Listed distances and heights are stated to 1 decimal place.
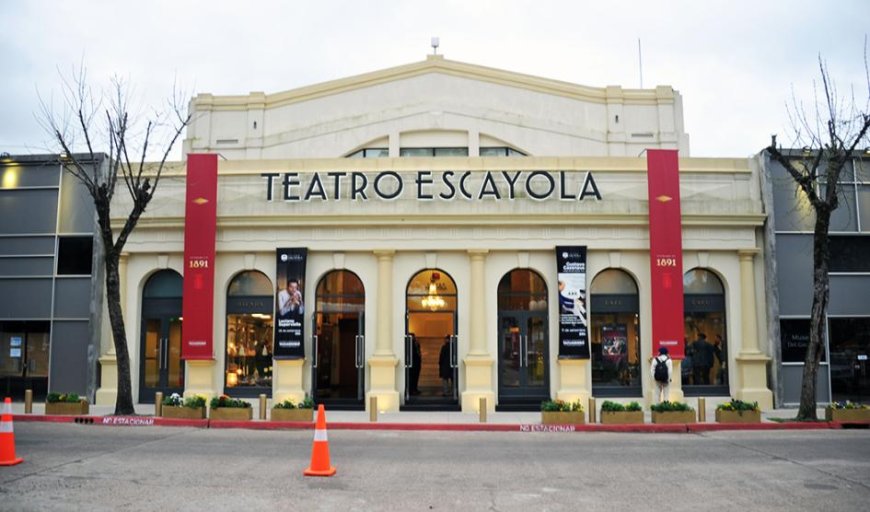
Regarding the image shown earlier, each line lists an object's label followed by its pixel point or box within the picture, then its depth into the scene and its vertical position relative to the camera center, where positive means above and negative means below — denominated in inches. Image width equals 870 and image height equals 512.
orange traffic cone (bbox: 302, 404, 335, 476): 423.2 -67.1
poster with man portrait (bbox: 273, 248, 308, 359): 829.2 +35.8
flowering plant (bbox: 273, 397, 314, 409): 690.8 -63.2
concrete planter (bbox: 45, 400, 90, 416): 730.2 -70.0
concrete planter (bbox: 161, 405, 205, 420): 697.6 -71.4
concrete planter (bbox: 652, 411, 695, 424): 677.3 -72.4
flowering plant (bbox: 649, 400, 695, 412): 679.7 -63.7
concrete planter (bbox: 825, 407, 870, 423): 682.2 -71.4
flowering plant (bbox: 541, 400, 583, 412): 681.0 -63.1
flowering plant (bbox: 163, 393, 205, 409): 700.7 -61.3
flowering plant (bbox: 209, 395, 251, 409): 691.4 -61.4
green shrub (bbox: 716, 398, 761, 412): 689.0 -63.6
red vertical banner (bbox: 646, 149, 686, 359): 821.2 +96.3
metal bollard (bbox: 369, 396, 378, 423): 700.0 -69.1
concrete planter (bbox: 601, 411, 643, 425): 677.9 -72.7
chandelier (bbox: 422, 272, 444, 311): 856.9 +45.0
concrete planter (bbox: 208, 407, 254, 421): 687.7 -71.2
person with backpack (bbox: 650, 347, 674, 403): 737.0 -34.2
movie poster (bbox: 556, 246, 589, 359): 821.2 +39.1
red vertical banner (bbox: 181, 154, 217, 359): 834.8 +77.8
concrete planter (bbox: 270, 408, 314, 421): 687.7 -72.1
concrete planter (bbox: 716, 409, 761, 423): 685.3 -73.2
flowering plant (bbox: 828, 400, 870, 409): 692.1 -63.5
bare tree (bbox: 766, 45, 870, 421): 716.0 +102.6
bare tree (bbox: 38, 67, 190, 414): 735.7 +115.6
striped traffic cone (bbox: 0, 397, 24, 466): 441.7 -62.2
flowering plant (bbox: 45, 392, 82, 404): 732.7 -60.5
